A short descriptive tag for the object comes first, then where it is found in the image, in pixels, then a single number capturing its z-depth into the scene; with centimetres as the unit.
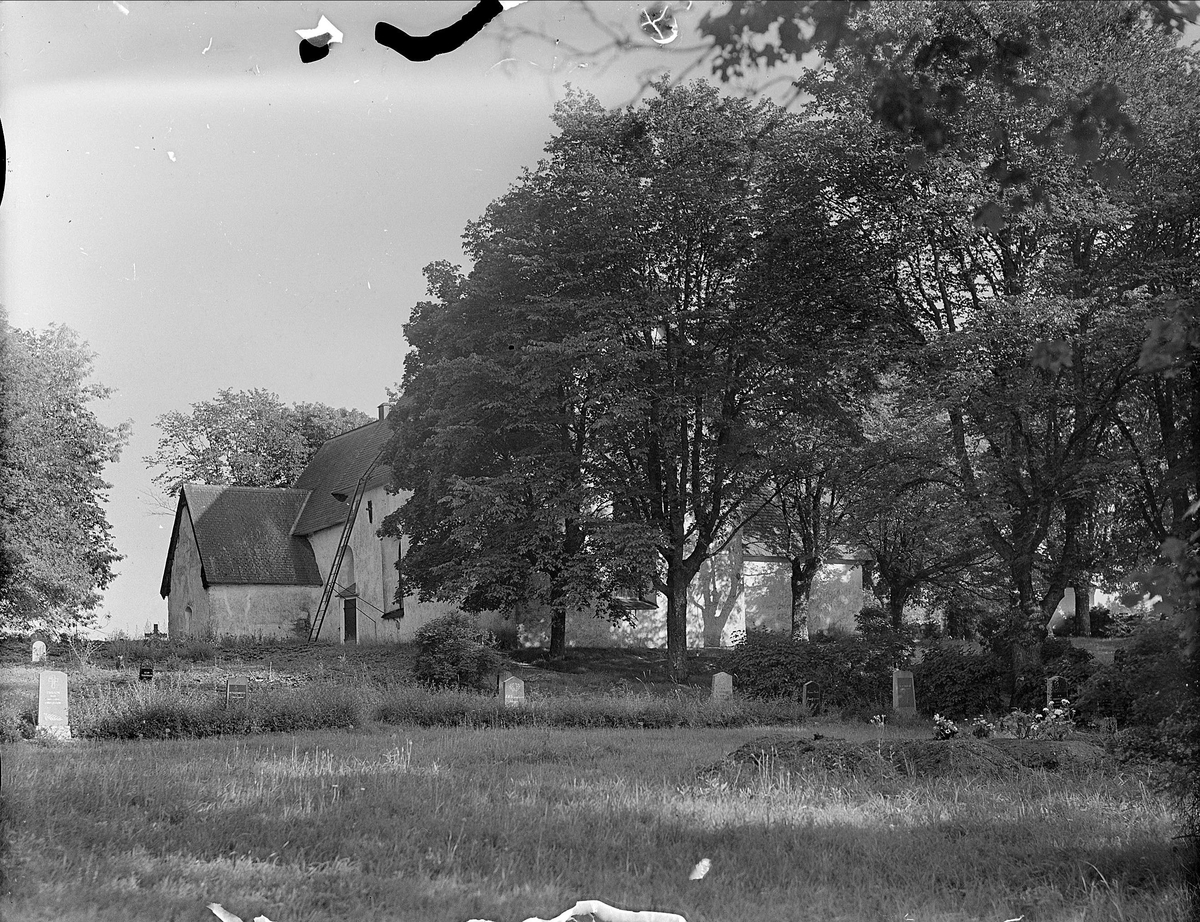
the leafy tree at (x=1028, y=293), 1811
